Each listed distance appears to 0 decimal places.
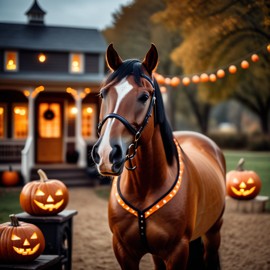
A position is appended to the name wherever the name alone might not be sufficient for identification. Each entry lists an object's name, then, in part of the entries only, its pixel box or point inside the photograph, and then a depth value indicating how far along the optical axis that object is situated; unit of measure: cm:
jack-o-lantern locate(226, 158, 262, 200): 1010
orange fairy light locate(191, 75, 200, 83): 1072
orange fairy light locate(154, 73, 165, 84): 1145
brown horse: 310
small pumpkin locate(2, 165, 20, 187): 1354
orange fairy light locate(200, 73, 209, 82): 1042
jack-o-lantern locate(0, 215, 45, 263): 499
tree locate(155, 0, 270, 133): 1509
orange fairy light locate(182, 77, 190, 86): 1084
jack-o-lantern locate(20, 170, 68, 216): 609
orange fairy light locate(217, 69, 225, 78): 982
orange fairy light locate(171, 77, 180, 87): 1079
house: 1738
